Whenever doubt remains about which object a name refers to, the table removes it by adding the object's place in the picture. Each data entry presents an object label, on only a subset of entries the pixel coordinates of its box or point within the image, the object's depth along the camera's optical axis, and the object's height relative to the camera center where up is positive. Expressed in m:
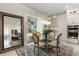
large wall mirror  1.44 -0.05
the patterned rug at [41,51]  1.45 -0.72
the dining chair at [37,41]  1.52 -0.40
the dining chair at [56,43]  1.50 -0.47
